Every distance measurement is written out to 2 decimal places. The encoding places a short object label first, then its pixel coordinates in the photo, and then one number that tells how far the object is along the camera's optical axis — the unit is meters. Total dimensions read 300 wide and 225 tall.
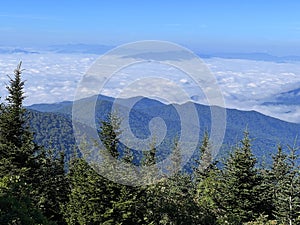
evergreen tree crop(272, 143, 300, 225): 38.04
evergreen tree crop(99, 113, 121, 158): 27.18
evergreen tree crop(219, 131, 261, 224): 37.06
